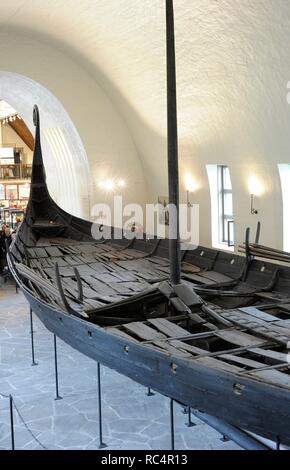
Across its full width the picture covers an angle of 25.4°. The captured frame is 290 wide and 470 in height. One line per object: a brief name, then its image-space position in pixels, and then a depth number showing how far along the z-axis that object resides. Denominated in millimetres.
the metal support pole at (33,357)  7663
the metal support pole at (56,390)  6548
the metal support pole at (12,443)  4891
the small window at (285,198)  10108
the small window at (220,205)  12531
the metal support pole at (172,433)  4918
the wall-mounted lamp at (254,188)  10703
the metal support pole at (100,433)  5406
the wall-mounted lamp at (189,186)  13070
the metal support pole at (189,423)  5770
